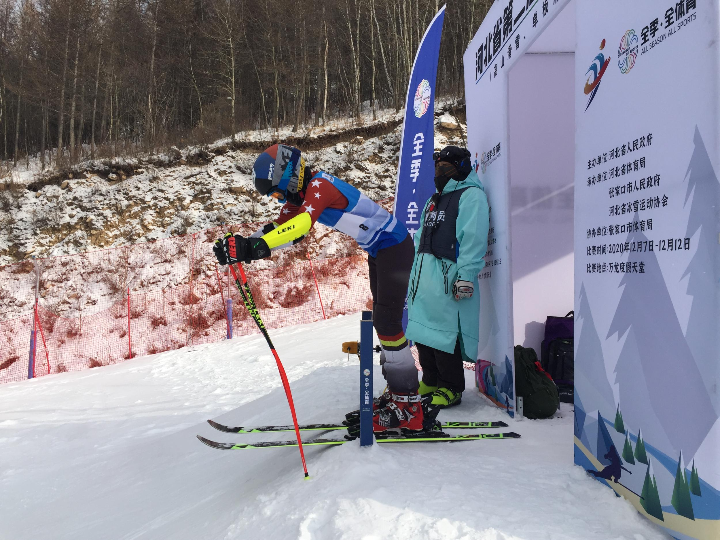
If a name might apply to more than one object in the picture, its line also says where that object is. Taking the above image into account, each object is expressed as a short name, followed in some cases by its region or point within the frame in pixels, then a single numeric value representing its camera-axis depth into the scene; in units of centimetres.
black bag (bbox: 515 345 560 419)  314
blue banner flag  607
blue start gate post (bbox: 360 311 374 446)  237
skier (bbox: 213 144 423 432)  281
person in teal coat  338
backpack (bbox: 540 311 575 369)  412
